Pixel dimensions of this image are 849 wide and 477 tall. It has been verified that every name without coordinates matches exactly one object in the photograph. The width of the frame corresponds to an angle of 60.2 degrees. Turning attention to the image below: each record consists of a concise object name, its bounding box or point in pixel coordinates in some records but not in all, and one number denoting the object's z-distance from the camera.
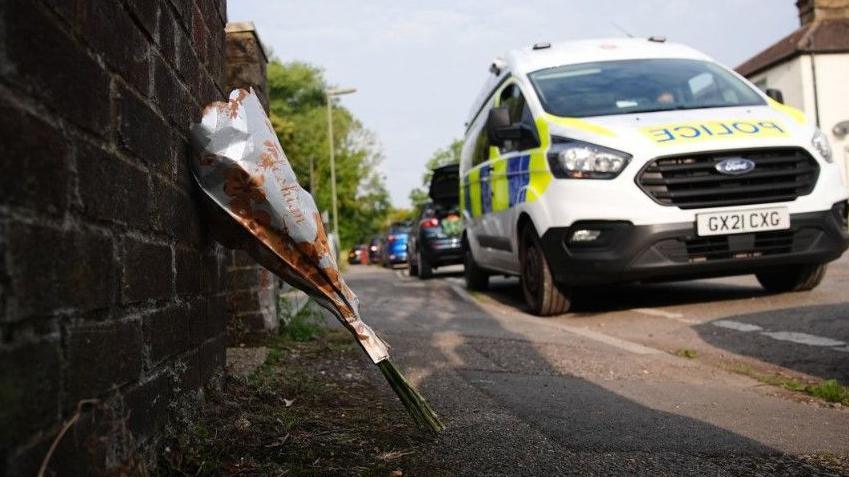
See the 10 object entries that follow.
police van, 5.46
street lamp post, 30.81
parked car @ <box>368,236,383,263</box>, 37.46
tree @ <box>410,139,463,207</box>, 63.44
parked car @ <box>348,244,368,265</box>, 43.12
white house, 30.80
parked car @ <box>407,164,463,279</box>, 12.26
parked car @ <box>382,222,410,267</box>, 24.83
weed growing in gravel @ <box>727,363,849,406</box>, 3.13
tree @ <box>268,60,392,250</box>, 42.75
